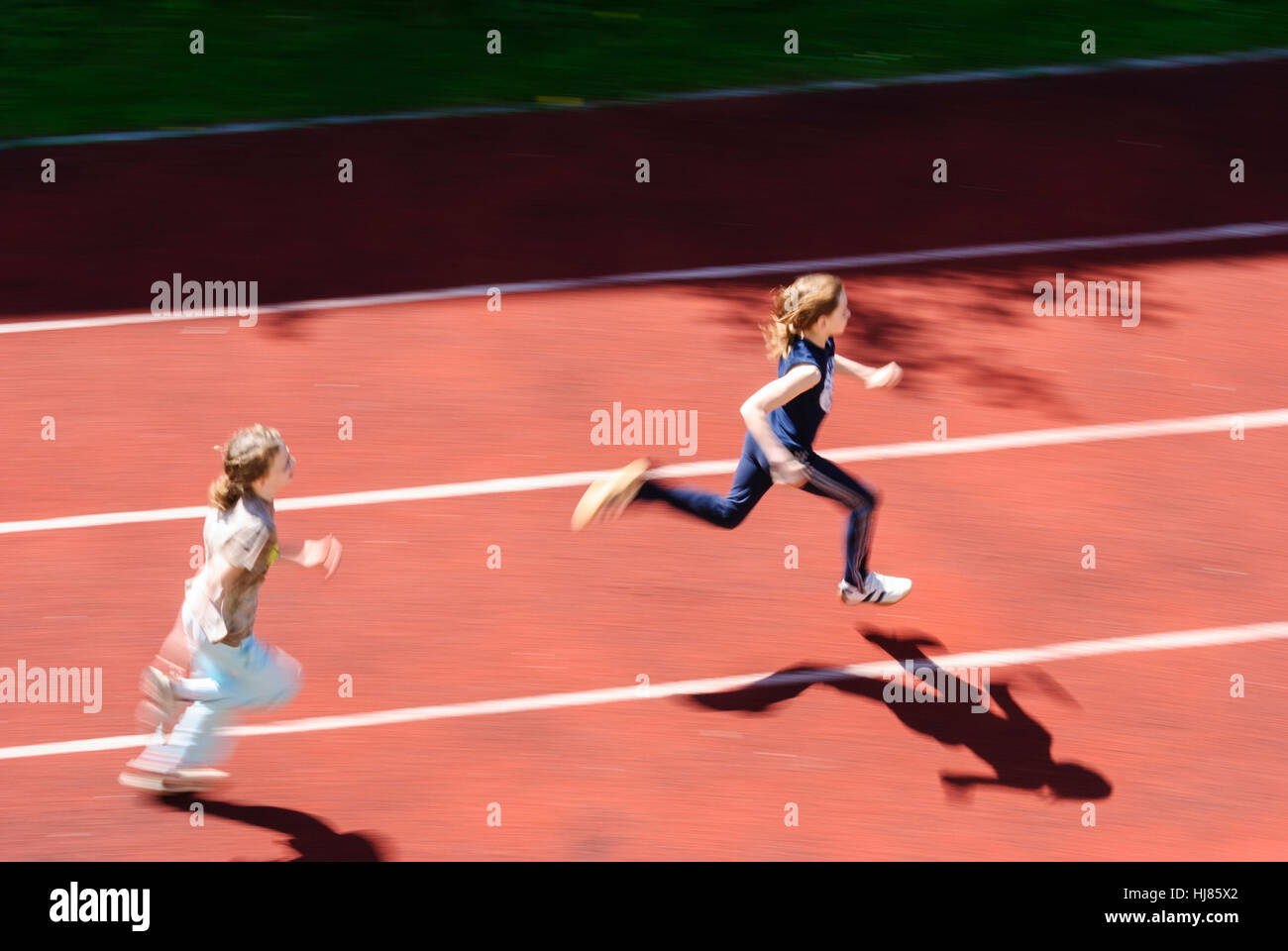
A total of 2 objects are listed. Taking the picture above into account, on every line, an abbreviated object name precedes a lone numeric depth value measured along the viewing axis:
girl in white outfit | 11.40
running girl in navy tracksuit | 13.09
